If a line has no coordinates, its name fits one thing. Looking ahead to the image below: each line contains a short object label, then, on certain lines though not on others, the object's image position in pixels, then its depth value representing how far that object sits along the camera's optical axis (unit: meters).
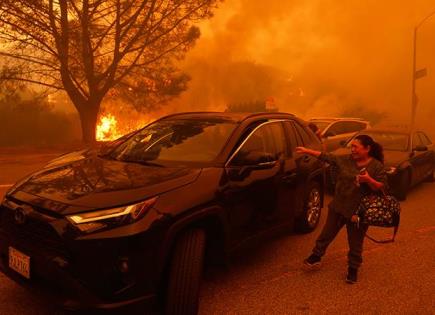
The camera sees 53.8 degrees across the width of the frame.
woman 3.74
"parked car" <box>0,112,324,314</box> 2.59
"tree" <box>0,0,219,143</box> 16.31
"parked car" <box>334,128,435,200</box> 7.28
